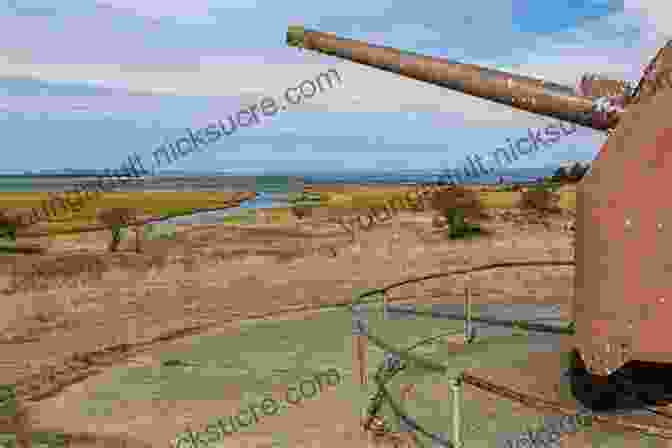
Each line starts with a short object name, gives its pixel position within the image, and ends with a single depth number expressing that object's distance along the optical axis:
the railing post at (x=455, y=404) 3.20
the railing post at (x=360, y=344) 5.43
